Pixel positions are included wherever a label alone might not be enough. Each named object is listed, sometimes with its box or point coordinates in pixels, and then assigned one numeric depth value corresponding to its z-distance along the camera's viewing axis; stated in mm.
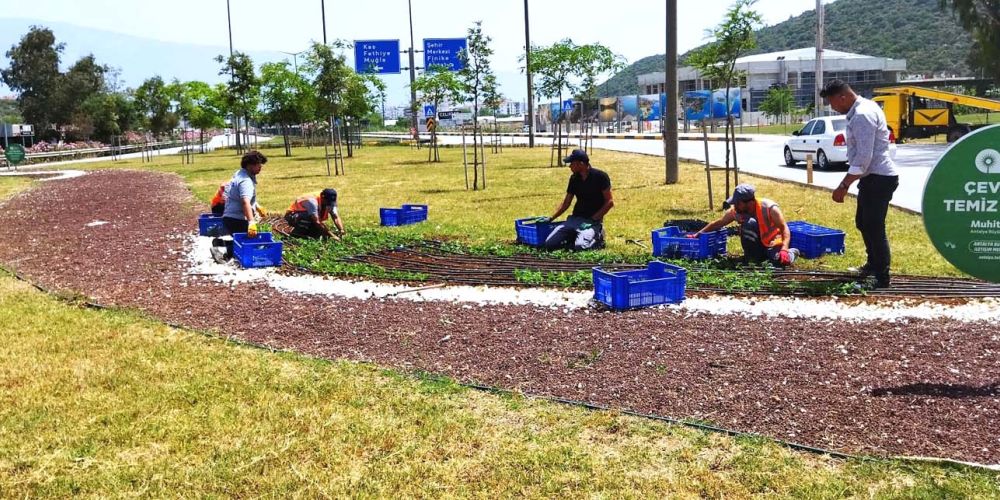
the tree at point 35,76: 75062
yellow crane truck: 32312
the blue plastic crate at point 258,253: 10570
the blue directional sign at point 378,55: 48625
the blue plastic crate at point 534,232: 11180
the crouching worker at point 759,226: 9258
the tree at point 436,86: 33750
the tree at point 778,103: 61781
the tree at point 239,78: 39219
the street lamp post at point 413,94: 37481
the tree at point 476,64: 22453
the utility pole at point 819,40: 35969
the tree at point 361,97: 39075
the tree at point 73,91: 74500
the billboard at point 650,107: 67625
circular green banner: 5113
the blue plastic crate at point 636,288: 7555
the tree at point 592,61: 27594
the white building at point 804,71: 83062
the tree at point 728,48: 13953
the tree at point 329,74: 27250
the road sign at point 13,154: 40719
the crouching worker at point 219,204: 14300
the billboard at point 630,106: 70875
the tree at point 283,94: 47944
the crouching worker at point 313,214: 12398
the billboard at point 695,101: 39588
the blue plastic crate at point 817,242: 9836
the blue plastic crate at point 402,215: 14305
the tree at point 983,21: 34562
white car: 22734
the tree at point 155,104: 46244
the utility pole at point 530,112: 42031
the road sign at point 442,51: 48000
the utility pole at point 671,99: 19047
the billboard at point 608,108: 63812
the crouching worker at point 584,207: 10832
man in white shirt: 7812
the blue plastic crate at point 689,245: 9828
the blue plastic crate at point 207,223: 13625
